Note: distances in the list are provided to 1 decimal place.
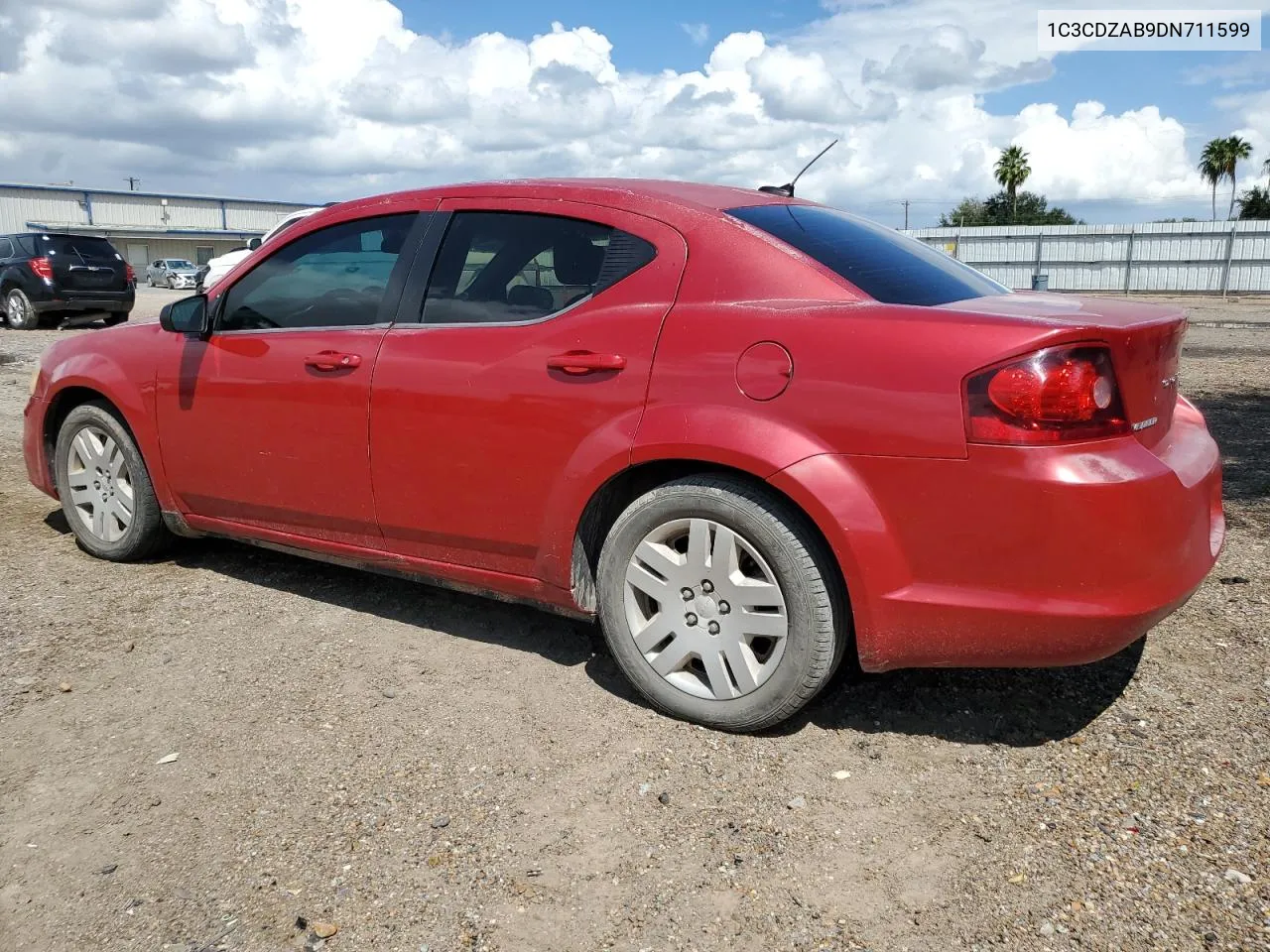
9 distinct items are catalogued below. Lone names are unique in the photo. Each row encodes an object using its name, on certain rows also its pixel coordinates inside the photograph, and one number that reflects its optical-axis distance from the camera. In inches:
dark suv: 669.3
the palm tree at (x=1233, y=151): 2497.5
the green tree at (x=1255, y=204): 1923.0
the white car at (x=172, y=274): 1875.0
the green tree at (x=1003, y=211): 2250.2
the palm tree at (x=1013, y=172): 2397.9
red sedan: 105.9
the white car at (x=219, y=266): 715.4
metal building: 2128.4
